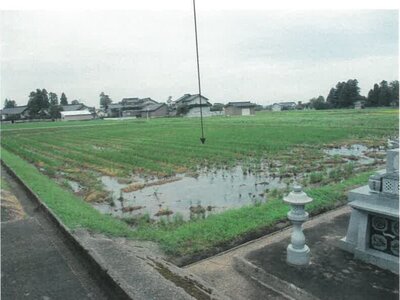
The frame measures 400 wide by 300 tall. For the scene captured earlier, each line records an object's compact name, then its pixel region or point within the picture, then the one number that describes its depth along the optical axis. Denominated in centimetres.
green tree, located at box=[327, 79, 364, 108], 6762
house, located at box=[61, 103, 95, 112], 9372
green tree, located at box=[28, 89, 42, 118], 7194
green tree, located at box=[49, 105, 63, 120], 7488
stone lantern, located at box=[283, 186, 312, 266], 436
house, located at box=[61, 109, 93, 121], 8019
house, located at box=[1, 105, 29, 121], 8071
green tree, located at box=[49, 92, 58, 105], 9338
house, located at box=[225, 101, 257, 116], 8000
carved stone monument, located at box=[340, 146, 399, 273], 412
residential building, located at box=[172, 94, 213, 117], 7312
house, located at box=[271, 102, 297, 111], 11474
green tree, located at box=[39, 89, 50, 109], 7288
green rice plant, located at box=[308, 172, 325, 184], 1038
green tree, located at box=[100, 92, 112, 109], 10894
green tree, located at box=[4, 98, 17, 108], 10009
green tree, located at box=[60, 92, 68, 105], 10116
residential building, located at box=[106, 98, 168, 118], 8162
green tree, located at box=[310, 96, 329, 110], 7628
